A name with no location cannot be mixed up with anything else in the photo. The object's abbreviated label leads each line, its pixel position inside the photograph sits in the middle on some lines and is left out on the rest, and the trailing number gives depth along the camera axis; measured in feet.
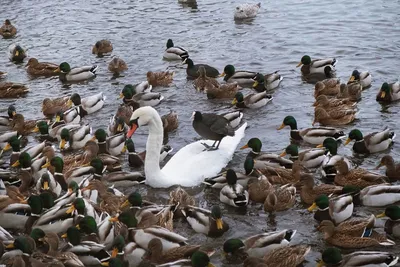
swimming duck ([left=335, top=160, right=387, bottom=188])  32.73
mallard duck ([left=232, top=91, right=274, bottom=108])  43.73
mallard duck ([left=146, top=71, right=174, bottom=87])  47.91
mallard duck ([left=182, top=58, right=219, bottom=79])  48.80
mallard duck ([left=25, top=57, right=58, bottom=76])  51.67
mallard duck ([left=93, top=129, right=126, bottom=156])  37.70
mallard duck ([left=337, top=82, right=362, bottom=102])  43.57
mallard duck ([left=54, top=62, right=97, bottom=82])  49.93
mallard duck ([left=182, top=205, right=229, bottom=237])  29.19
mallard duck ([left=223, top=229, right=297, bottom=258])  27.30
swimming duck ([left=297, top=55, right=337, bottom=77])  48.57
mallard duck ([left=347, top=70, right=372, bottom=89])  45.52
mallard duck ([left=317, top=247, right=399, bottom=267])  25.76
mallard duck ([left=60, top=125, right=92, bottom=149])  38.29
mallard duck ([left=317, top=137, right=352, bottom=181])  33.69
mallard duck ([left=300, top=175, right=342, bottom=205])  31.78
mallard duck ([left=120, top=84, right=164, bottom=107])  44.47
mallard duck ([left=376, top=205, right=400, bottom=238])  28.63
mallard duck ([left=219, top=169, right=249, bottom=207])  31.40
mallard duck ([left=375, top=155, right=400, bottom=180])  33.40
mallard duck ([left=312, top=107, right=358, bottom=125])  40.68
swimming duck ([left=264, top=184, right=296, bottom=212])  30.98
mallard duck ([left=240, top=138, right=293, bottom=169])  34.45
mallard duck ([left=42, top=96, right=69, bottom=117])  43.16
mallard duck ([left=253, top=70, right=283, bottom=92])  46.16
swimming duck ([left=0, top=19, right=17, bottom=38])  61.67
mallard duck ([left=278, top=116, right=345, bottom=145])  37.78
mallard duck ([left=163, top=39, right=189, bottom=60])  52.70
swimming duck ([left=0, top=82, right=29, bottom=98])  47.21
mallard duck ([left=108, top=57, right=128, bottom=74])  50.67
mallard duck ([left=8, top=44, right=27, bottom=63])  54.80
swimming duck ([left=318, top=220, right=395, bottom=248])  27.94
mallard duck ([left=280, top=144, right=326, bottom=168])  35.14
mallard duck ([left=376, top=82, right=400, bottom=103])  42.88
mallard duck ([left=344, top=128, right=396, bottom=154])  36.63
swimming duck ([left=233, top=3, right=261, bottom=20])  62.95
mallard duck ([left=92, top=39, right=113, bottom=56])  55.36
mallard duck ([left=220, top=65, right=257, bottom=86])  47.50
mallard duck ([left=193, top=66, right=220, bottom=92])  46.49
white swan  33.81
